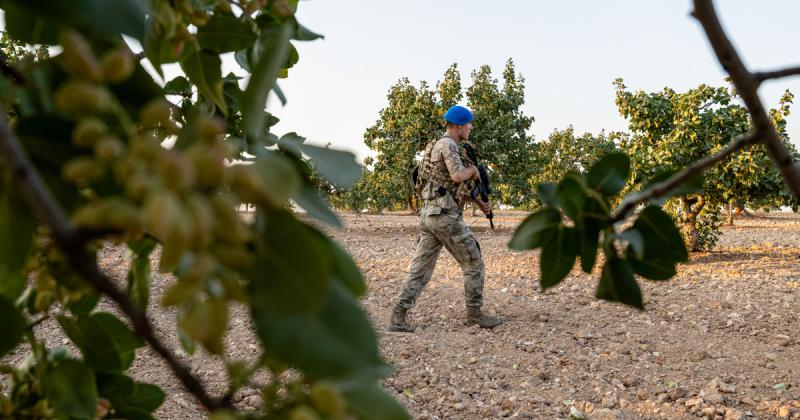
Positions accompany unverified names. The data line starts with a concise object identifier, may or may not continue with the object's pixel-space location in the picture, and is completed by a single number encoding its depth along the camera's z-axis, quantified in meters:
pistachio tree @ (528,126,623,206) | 23.45
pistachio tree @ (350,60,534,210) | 16.39
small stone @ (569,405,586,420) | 3.44
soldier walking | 5.15
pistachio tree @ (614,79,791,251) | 9.02
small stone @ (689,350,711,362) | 4.47
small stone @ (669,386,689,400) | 3.76
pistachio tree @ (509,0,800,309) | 0.60
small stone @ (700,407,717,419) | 3.40
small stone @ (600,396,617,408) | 3.67
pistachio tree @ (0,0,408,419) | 0.29
